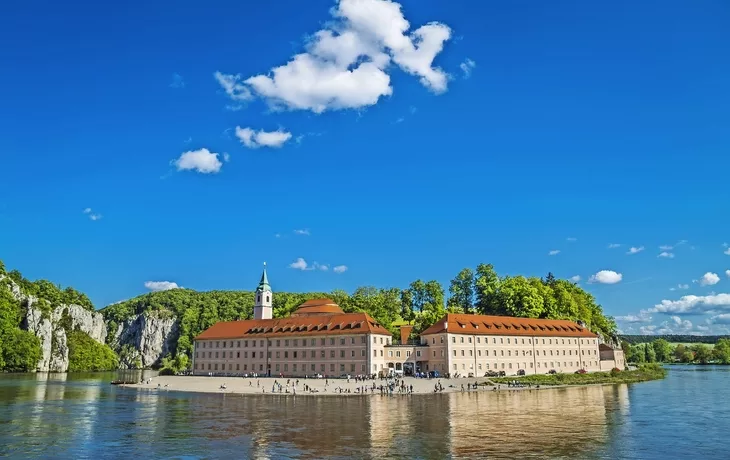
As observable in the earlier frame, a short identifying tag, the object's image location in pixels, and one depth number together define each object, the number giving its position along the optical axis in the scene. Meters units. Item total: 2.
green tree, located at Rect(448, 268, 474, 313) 124.06
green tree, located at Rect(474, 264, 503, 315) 116.88
